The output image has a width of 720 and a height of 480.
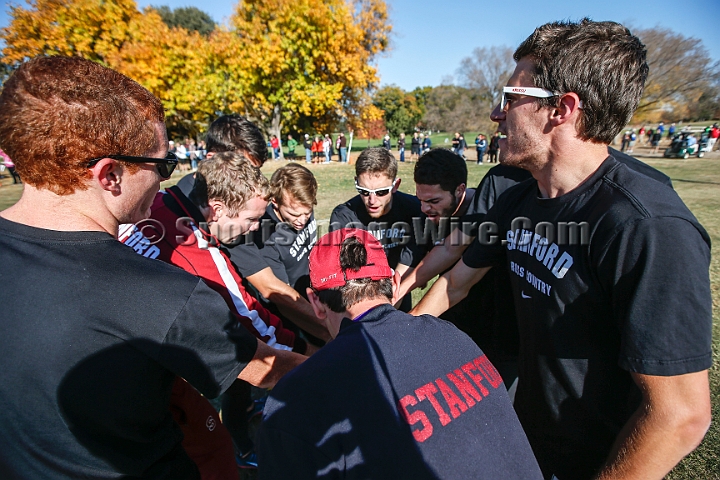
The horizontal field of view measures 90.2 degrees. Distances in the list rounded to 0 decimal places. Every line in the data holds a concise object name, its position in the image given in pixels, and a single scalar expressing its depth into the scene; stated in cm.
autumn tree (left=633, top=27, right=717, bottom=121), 2647
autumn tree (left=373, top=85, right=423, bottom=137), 5862
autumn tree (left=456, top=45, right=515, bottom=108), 4009
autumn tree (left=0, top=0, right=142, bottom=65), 2772
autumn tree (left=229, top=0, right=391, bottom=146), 2444
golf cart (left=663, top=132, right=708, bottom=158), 2386
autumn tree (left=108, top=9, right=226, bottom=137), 2608
